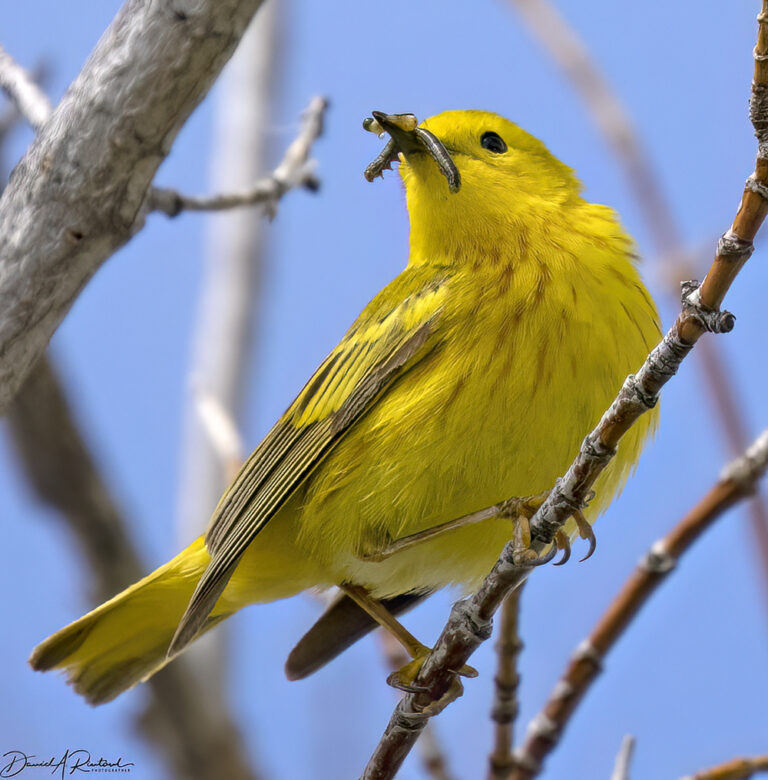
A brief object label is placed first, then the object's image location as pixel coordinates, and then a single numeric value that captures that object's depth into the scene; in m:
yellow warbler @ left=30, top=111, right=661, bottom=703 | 6.02
